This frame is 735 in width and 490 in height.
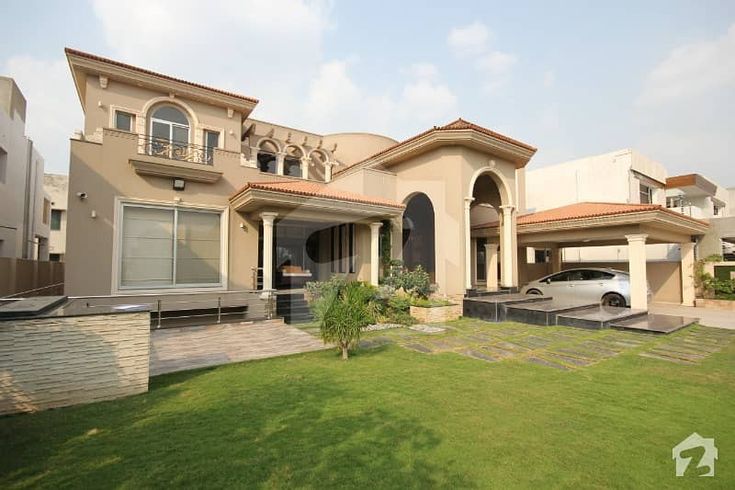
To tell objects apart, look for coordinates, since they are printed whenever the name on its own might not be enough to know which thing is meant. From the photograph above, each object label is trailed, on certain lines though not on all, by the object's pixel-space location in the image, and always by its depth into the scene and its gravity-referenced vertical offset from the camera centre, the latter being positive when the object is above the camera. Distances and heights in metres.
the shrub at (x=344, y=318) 5.84 -1.02
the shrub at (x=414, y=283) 10.63 -0.67
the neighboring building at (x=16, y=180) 13.02 +3.70
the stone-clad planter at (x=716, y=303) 12.52 -1.57
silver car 11.02 -0.82
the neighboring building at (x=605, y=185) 17.97 +4.63
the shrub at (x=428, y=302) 9.95 -1.24
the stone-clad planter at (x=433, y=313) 9.80 -1.55
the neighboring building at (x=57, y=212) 25.83 +3.96
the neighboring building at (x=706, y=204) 13.91 +4.03
